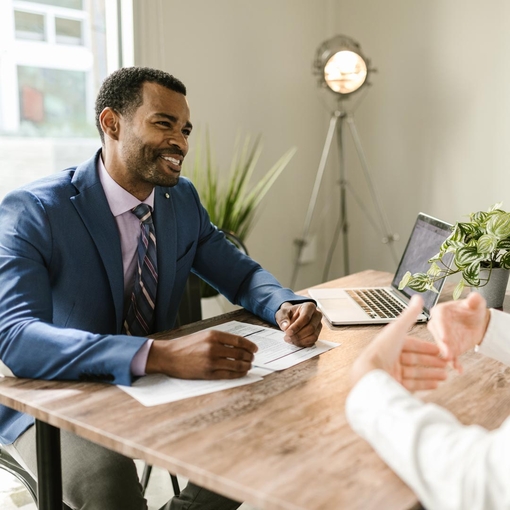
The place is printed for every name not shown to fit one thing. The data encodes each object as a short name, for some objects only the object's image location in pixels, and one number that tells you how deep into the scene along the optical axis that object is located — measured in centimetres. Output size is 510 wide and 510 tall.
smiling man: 121
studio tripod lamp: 340
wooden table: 83
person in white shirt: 75
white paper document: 114
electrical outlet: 401
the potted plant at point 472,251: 161
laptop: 168
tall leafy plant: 296
